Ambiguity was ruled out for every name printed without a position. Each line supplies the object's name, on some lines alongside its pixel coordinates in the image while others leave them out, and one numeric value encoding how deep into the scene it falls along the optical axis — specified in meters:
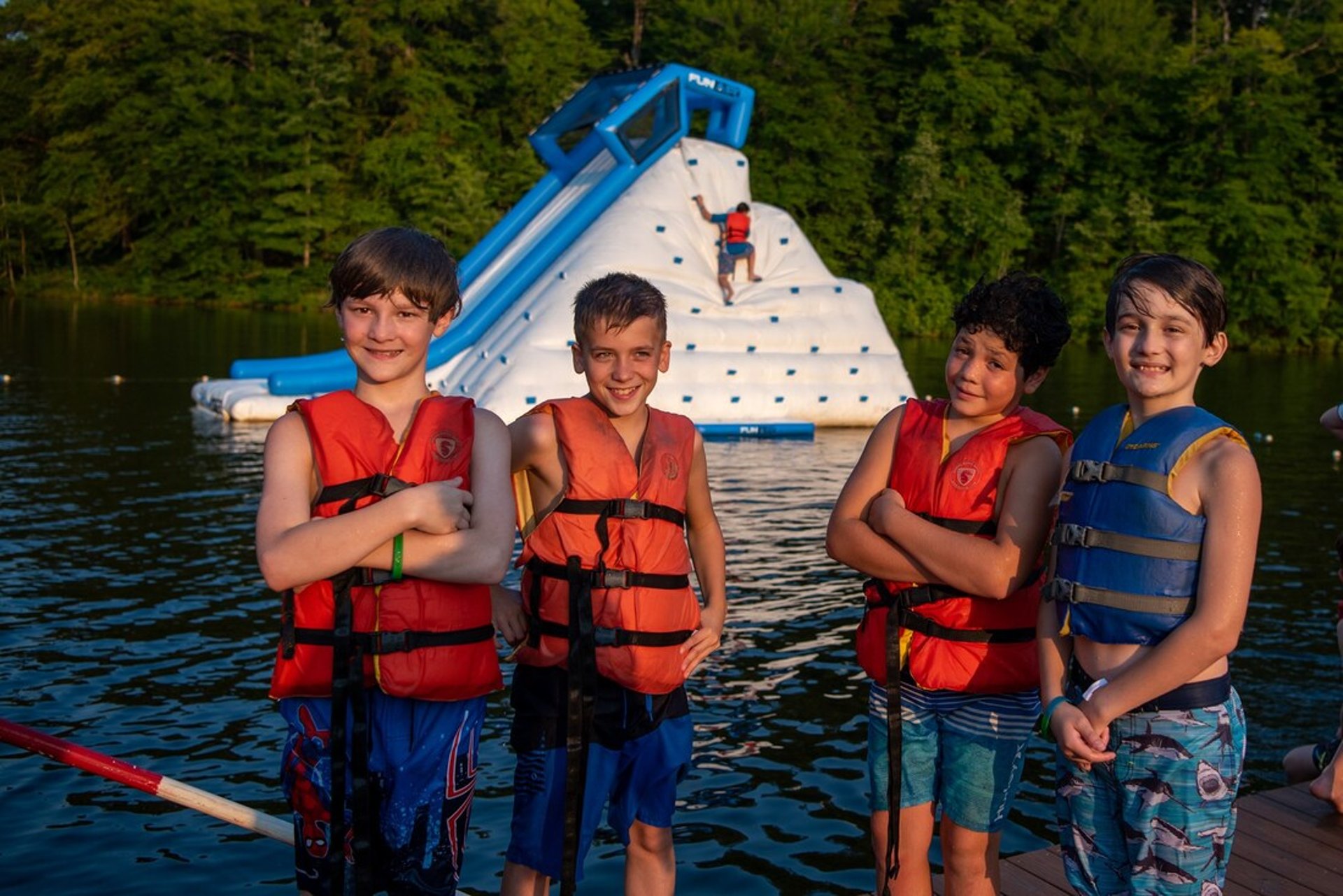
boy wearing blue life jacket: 2.86
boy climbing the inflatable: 16.53
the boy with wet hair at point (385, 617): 2.95
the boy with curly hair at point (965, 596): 3.31
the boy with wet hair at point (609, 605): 3.43
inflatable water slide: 15.52
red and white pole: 3.38
